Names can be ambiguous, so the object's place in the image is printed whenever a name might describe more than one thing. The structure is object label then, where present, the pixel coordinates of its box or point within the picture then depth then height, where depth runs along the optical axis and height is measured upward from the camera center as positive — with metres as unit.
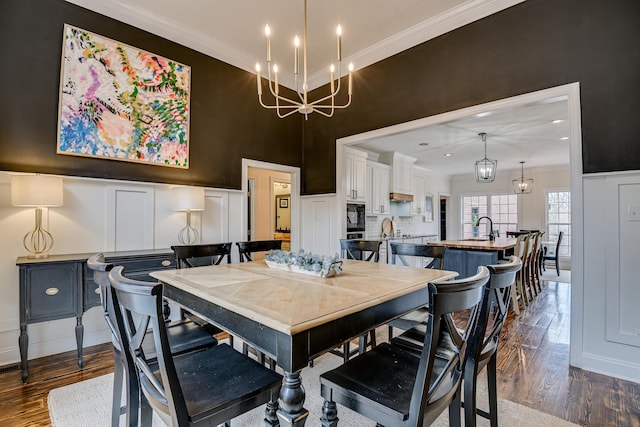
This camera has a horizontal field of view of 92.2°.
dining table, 1.08 -0.36
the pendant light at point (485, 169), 5.59 +0.88
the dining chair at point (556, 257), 6.60 -0.88
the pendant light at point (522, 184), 7.88 +0.88
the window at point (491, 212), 9.09 +0.16
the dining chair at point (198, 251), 2.41 -0.29
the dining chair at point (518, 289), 4.06 -1.00
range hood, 6.63 +0.43
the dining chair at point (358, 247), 2.76 -0.28
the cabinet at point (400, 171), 6.64 +1.02
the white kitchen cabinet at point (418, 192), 7.73 +0.65
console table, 2.35 -0.59
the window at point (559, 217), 8.20 +0.01
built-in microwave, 5.25 -0.01
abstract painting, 2.84 +1.16
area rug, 1.85 -1.24
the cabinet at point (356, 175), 5.26 +0.73
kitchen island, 4.20 -0.54
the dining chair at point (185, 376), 1.03 -0.69
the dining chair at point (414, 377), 1.02 -0.68
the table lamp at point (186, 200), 3.36 +0.18
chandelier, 2.00 +0.91
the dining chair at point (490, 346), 1.29 -0.60
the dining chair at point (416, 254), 2.02 -0.31
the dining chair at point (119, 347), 1.34 -0.69
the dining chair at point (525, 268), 4.39 -0.76
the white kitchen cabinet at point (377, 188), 6.00 +0.58
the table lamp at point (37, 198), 2.42 +0.14
